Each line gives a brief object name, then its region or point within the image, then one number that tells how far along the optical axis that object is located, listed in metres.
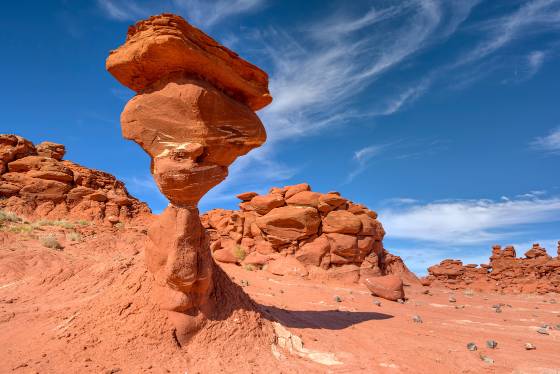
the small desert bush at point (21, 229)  15.94
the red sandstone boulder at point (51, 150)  26.01
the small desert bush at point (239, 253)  20.25
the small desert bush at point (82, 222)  20.71
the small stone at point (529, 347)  7.79
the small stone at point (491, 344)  7.61
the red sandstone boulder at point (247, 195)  23.98
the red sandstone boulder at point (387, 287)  15.21
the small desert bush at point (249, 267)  17.92
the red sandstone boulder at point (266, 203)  21.56
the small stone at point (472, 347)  7.24
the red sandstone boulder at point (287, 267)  18.39
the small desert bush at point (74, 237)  16.55
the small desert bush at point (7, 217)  17.20
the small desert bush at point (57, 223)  18.74
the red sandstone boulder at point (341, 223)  19.56
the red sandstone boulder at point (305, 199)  20.66
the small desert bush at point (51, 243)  14.45
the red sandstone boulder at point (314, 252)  18.94
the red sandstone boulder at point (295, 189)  21.86
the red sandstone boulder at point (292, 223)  19.75
